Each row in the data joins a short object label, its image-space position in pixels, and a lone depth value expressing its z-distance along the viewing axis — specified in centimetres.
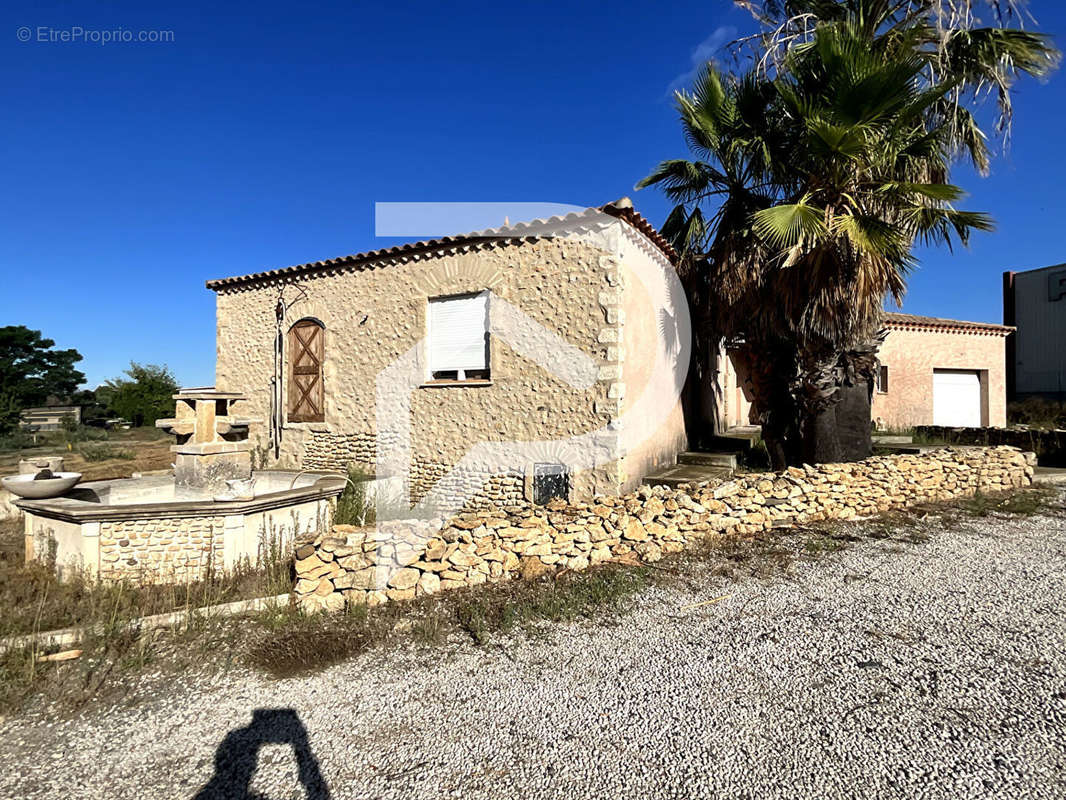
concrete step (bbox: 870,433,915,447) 1066
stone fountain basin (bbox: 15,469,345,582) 472
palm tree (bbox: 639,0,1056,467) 598
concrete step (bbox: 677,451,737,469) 776
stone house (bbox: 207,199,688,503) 679
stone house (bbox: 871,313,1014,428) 1302
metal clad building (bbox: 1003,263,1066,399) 1716
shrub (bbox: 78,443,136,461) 1155
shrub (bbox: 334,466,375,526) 628
